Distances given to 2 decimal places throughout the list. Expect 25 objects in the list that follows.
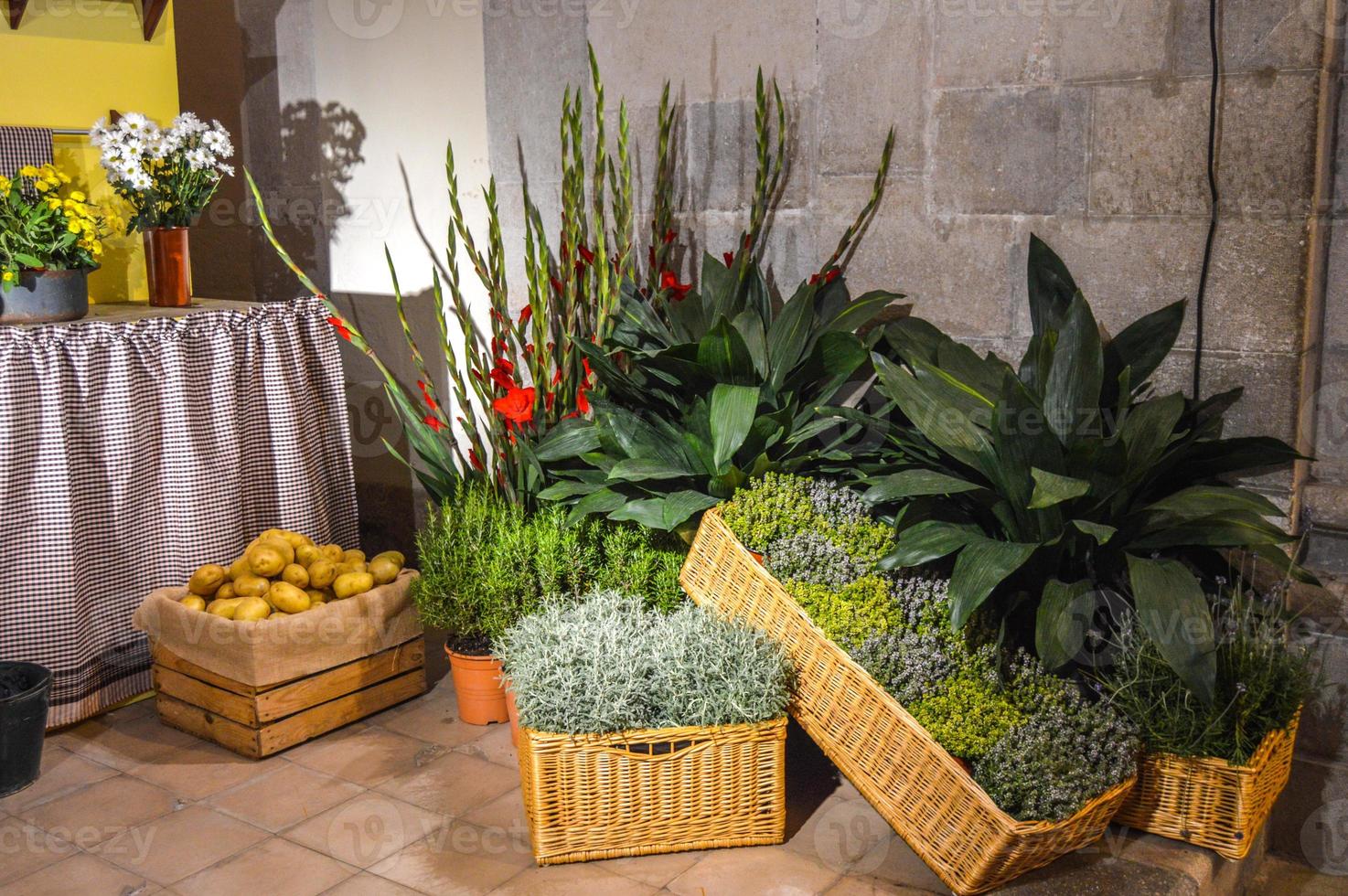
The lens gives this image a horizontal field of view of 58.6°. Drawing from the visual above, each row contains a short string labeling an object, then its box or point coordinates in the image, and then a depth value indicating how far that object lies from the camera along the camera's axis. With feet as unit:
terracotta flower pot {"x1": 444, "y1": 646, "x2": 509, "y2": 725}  10.25
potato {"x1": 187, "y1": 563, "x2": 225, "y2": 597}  10.11
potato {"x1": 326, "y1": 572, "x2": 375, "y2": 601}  10.19
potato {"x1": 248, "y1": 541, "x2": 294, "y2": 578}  10.16
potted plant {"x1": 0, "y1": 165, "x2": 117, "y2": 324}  10.25
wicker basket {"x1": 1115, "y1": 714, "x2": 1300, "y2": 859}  7.73
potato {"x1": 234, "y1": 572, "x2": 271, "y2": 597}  9.98
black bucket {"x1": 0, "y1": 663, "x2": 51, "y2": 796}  8.96
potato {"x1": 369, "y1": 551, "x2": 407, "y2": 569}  10.67
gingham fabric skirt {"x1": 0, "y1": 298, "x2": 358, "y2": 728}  10.11
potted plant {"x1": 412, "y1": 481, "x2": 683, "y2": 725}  9.94
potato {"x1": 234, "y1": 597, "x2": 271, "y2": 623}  9.64
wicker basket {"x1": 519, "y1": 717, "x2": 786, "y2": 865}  7.89
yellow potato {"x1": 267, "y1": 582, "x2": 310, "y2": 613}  9.86
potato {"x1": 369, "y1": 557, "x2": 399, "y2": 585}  10.49
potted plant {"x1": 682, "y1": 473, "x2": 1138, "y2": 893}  7.34
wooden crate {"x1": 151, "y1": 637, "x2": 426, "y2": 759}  9.76
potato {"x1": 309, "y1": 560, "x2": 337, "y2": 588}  10.22
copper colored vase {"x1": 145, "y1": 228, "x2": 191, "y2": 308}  11.64
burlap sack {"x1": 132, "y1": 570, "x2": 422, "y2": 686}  9.59
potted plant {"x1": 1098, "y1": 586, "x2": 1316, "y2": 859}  7.70
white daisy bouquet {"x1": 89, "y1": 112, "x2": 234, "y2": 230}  11.30
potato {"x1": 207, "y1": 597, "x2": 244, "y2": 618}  9.77
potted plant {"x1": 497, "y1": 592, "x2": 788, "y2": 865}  7.88
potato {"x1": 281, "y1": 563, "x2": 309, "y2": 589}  10.14
